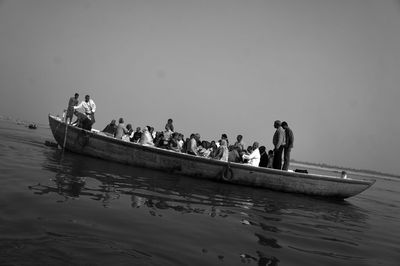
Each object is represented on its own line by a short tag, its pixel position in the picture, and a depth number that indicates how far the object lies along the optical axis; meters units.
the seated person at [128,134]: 13.82
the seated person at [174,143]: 12.62
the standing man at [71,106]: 13.66
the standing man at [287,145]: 10.98
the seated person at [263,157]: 11.82
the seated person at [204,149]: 13.23
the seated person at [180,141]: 12.92
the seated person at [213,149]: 12.79
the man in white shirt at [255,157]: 11.53
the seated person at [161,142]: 13.07
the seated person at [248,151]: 12.38
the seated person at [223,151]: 11.94
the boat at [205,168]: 10.56
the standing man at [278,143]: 10.87
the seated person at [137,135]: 14.05
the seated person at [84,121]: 13.43
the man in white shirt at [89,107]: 13.20
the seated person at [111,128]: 14.29
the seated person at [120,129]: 13.44
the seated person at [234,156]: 12.15
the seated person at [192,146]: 12.42
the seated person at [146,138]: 12.64
